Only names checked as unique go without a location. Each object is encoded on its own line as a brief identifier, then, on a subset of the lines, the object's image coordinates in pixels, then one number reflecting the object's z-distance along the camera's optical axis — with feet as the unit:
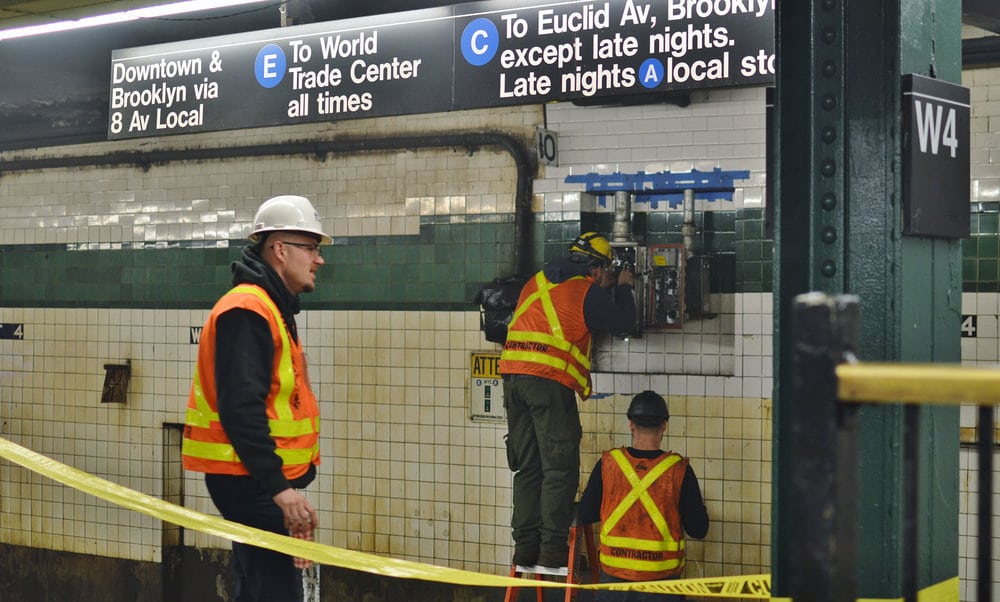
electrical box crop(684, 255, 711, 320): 22.21
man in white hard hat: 14.56
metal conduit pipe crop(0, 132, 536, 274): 24.12
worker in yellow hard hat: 22.27
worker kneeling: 19.22
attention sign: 24.47
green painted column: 10.85
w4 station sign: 10.96
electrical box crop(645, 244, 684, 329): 22.21
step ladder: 20.93
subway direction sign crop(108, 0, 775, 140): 18.72
